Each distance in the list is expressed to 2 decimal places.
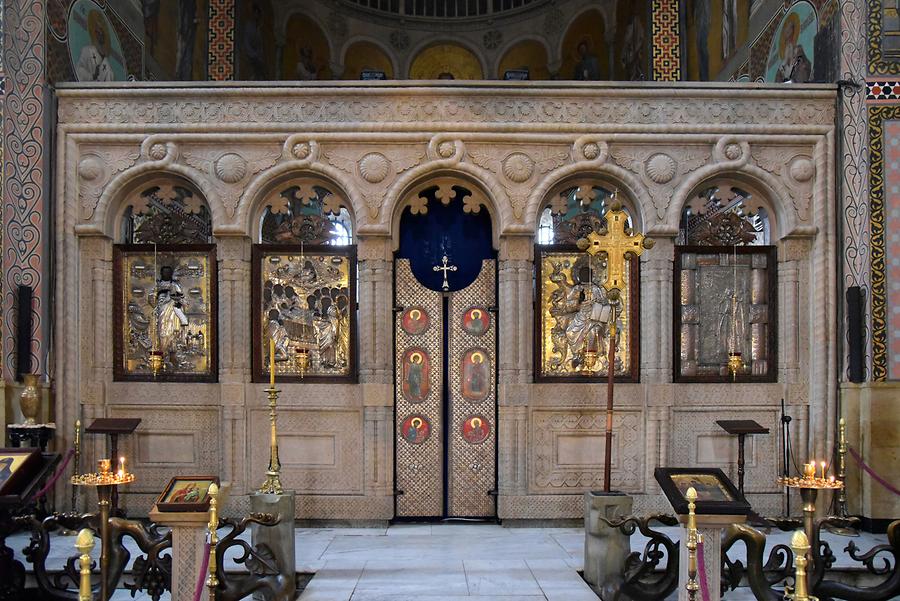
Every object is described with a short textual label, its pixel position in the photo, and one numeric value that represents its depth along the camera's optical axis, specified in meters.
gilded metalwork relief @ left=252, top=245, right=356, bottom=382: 9.24
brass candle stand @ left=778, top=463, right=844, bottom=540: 5.45
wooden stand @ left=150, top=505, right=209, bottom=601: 5.77
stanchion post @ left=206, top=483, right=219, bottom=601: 5.24
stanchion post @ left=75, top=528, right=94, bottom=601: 4.02
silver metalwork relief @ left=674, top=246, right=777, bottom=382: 9.29
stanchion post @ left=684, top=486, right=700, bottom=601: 5.13
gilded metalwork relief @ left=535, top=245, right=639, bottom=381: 9.25
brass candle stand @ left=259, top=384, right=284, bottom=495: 7.29
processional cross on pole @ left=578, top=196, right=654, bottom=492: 7.43
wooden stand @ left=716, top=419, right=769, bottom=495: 8.65
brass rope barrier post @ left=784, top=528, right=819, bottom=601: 3.98
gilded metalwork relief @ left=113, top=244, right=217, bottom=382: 9.27
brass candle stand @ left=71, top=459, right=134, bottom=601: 5.43
